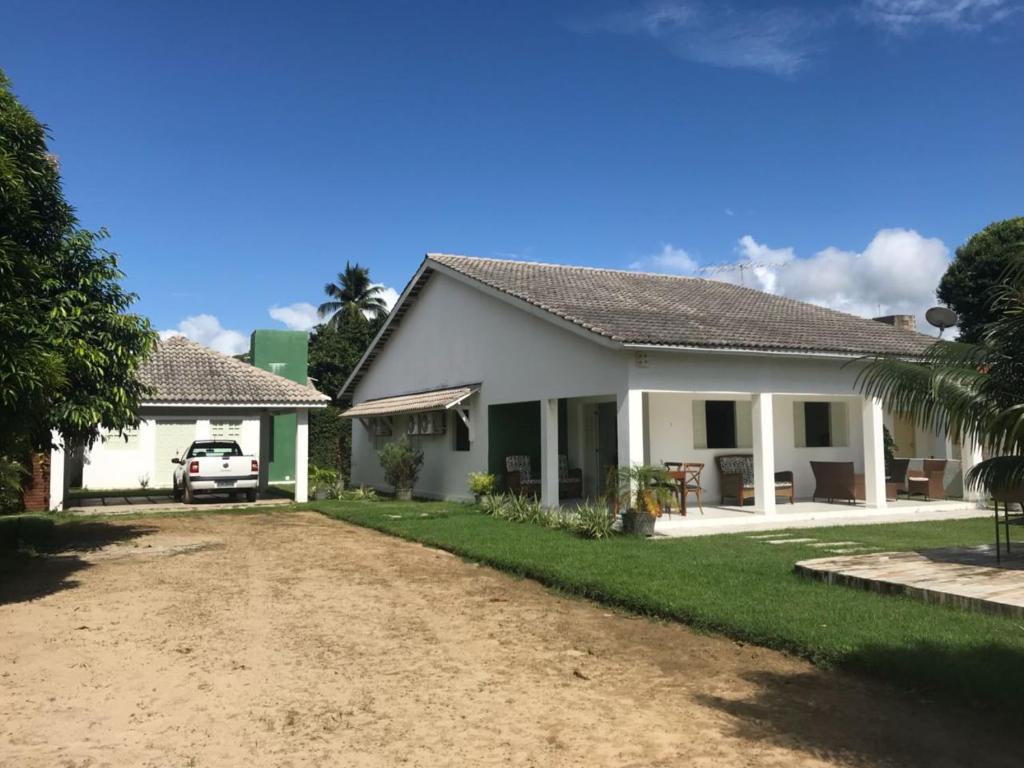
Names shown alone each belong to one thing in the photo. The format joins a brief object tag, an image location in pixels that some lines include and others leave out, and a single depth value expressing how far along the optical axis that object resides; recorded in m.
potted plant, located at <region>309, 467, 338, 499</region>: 20.53
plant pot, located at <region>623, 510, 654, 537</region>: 11.95
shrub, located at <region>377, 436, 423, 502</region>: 19.67
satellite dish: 17.72
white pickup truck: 19.41
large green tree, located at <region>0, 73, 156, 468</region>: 8.02
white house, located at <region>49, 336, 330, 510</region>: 19.08
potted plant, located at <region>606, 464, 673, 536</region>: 11.97
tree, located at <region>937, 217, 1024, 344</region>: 31.38
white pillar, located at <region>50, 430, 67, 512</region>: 17.92
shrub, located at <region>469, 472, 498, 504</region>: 16.52
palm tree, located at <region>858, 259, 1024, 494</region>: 6.27
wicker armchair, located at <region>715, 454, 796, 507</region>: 15.23
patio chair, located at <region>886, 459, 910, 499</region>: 16.95
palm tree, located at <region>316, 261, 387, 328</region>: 46.81
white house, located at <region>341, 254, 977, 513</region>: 13.52
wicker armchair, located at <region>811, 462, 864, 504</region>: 15.70
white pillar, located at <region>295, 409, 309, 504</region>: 19.78
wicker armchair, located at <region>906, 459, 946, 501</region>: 16.73
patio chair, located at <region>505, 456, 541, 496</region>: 16.97
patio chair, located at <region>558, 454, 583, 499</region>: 17.47
